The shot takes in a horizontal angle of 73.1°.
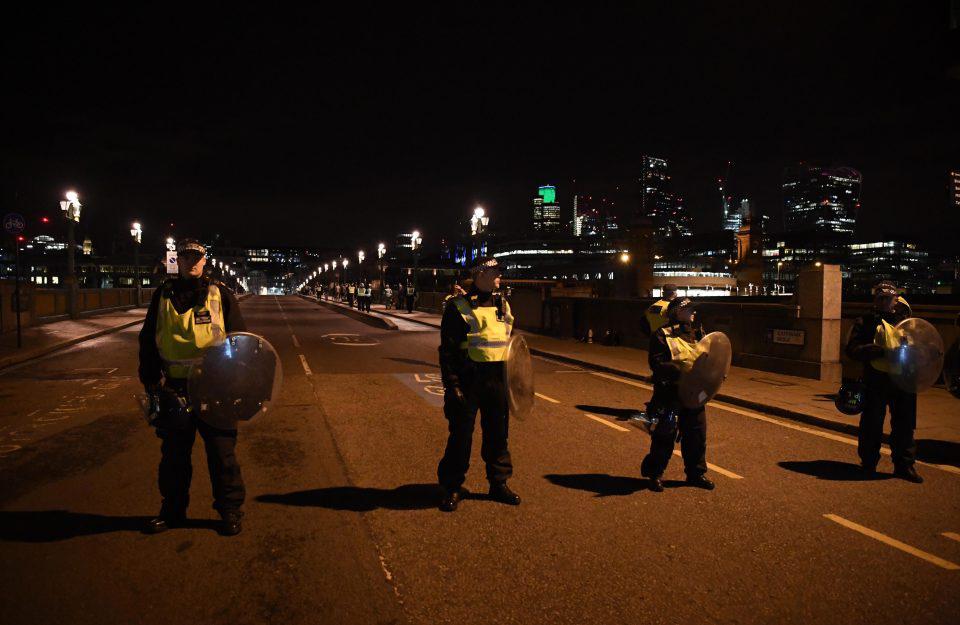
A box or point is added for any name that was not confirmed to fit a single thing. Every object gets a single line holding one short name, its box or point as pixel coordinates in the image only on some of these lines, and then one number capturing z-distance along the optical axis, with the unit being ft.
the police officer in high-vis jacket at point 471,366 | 16.57
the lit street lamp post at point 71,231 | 93.35
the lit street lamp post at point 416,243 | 147.43
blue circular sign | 59.00
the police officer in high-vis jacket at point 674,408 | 18.53
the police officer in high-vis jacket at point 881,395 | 20.24
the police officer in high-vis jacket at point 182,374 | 14.57
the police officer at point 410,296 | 144.12
